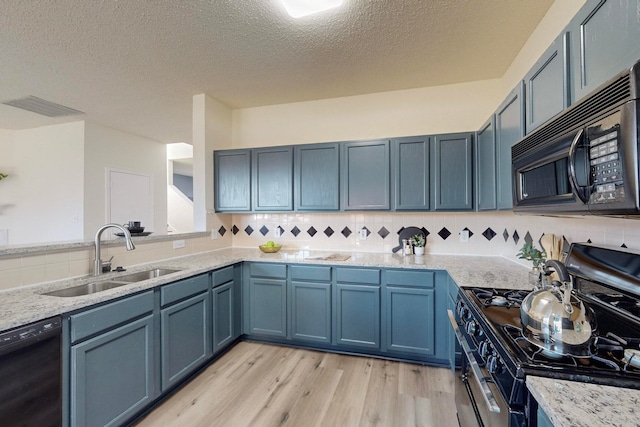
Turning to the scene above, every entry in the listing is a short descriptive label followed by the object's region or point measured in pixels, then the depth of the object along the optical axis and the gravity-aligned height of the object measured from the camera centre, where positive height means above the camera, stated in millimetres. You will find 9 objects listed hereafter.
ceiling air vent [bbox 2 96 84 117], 3440 +1380
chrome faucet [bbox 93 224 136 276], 2020 -210
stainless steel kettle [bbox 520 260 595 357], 903 -355
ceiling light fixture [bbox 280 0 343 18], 1863 +1377
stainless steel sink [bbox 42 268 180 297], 1822 -468
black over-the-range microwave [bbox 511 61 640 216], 707 +184
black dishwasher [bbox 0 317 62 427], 1198 -699
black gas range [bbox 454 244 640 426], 823 -436
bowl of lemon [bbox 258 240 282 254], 3231 -360
